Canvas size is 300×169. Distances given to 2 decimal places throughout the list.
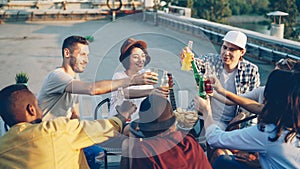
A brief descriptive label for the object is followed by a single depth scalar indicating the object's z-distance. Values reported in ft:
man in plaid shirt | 10.99
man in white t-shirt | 8.92
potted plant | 10.62
